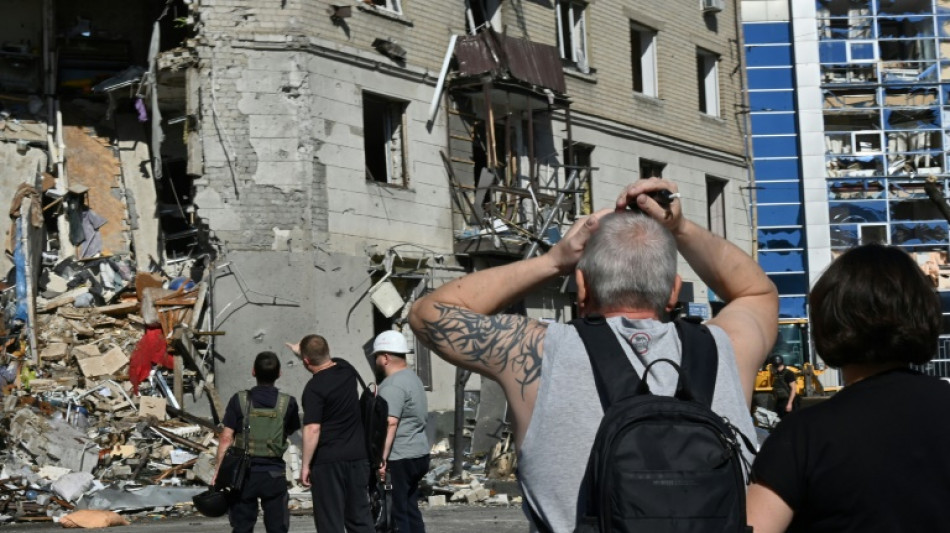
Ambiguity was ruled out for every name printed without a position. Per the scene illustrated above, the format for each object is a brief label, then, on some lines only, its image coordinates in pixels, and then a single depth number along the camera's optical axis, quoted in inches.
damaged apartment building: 860.6
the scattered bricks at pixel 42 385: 808.3
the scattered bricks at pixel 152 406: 789.2
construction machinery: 1167.0
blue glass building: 1656.0
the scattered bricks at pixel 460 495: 705.0
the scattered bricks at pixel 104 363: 828.6
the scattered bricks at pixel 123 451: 740.6
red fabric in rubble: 829.8
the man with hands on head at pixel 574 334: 133.6
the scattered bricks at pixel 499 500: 693.3
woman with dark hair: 123.7
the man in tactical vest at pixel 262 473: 375.6
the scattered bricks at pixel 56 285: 905.5
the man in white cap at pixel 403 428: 409.1
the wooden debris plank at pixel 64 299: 879.1
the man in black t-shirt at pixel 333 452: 373.4
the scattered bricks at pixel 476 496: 699.4
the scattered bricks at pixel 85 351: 842.2
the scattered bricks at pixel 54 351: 846.5
